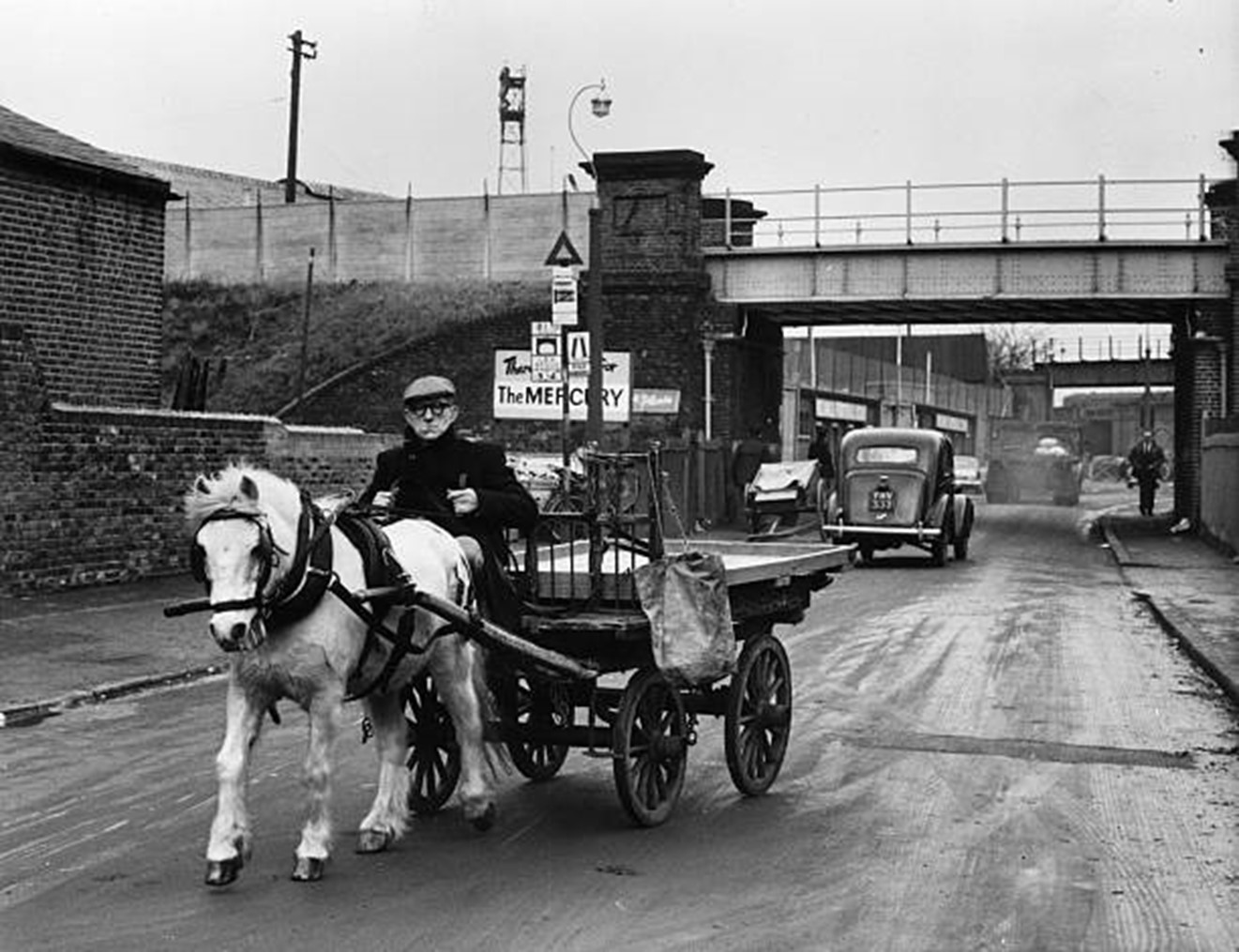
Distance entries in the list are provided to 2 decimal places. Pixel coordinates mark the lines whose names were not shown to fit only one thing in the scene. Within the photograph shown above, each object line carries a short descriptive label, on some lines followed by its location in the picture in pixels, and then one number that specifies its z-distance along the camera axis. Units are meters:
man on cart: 7.59
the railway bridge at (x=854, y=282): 34.31
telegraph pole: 54.94
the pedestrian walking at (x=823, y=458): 35.22
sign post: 20.77
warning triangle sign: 21.33
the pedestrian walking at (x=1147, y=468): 41.28
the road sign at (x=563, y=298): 20.80
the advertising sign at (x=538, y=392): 33.12
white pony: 6.07
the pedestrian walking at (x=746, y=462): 37.31
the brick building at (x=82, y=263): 19.48
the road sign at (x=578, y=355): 20.88
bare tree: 114.22
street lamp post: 26.97
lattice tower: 56.62
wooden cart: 7.50
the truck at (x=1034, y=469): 53.81
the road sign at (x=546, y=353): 20.70
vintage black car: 26.44
